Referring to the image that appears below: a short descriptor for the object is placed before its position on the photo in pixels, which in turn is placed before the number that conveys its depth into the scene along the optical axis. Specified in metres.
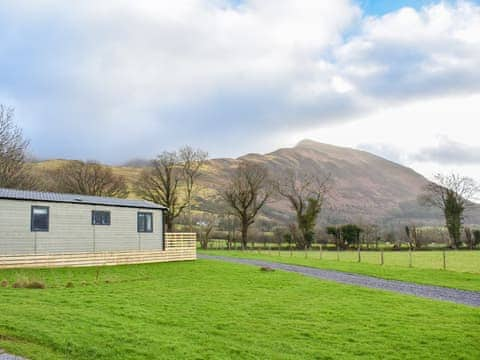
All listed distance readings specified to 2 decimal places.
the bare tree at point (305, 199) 50.38
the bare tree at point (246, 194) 51.22
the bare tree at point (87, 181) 53.56
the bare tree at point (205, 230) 47.99
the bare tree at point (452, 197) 49.41
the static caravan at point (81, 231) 19.31
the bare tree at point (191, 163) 55.41
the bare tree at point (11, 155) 34.81
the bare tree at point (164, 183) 54.44
